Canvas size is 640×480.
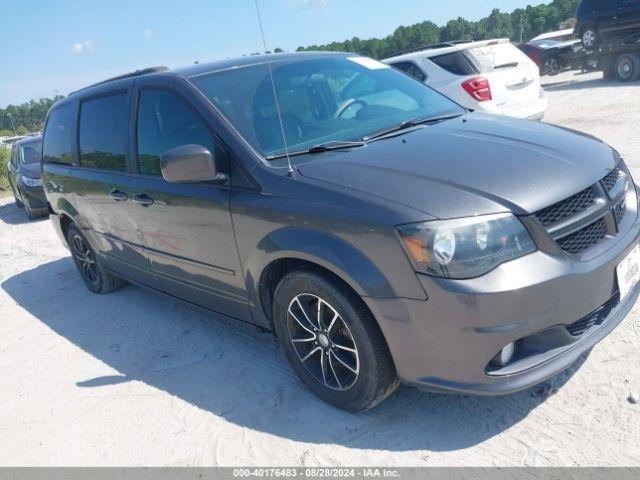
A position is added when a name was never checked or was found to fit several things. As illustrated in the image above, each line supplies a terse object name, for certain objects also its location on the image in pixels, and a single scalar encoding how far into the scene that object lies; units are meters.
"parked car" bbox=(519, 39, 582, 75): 18.17
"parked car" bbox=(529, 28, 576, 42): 24.35
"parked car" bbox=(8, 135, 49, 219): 10.48
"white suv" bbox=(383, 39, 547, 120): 7.86
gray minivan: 2.33
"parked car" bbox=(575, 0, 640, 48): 13.50
